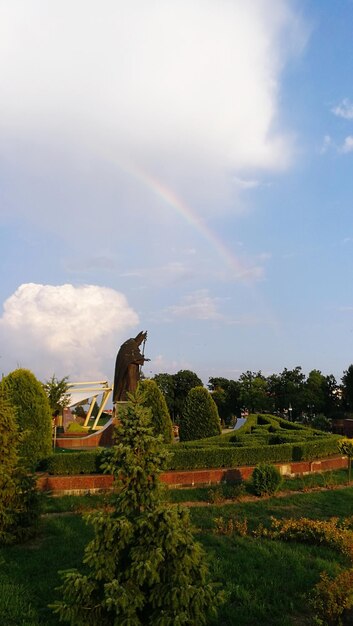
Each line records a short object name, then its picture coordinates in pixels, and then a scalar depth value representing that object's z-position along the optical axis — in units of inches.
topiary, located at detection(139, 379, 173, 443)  751.1
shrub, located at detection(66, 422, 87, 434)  1494.2
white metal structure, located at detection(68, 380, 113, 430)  1694.1
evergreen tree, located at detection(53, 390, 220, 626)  181.6
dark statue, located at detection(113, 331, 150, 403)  1002.7
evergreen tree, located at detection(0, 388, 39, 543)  350.6
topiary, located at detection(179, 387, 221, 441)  899.4
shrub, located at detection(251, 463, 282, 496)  524.7
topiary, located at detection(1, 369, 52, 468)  611.2
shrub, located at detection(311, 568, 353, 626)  220.8
